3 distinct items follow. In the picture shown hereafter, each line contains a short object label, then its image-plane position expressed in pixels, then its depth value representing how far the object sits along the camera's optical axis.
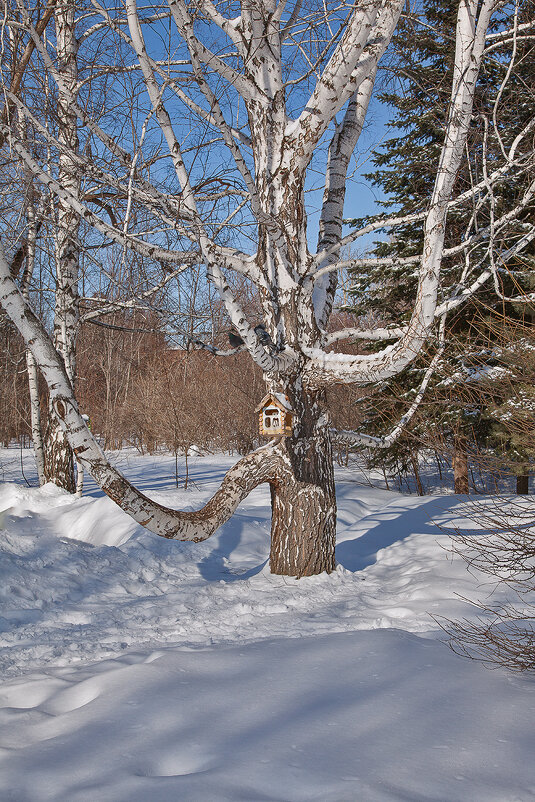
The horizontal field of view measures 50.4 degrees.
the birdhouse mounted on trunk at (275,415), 4.82
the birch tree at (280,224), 3.80
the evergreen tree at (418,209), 9.00
